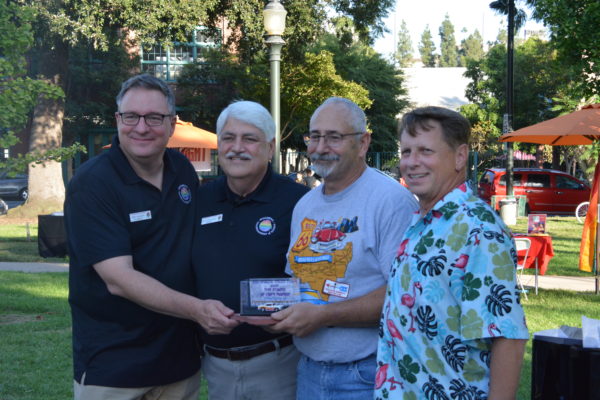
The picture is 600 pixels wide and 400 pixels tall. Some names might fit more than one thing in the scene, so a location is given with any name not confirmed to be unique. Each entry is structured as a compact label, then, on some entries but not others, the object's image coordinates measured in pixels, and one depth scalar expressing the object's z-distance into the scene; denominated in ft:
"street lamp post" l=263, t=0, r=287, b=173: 32.07
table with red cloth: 33.88
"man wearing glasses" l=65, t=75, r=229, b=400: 10.05
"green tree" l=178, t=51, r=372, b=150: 94.99
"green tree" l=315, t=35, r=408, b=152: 127.13
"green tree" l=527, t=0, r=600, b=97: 37.83
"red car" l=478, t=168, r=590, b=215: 87.86
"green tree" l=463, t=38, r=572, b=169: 122.01
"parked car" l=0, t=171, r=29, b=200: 114.01
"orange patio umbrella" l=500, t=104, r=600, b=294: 35.04
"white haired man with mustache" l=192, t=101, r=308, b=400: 10.69
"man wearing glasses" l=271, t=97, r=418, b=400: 9.56
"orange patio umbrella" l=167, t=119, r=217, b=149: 51.62
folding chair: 32.90
